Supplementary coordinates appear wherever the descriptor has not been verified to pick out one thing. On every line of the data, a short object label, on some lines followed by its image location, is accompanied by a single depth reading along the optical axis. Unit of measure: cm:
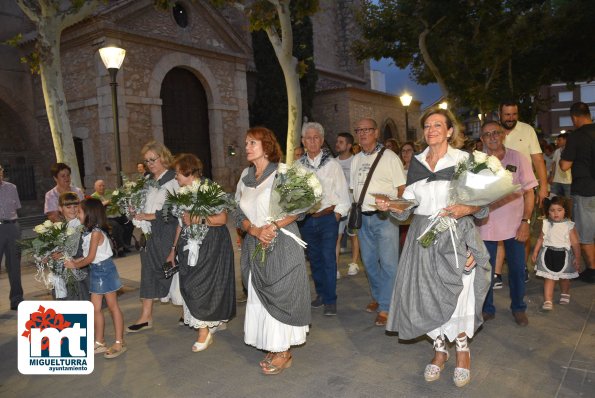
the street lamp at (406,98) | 1702
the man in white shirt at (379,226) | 513
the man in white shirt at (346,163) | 756
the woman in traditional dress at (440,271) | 360
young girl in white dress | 544
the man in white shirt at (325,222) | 552
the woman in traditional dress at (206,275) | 453
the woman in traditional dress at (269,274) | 401
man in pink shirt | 479
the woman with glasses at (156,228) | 515
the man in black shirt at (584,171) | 611
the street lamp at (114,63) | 841
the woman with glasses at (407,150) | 870
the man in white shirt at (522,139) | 550
